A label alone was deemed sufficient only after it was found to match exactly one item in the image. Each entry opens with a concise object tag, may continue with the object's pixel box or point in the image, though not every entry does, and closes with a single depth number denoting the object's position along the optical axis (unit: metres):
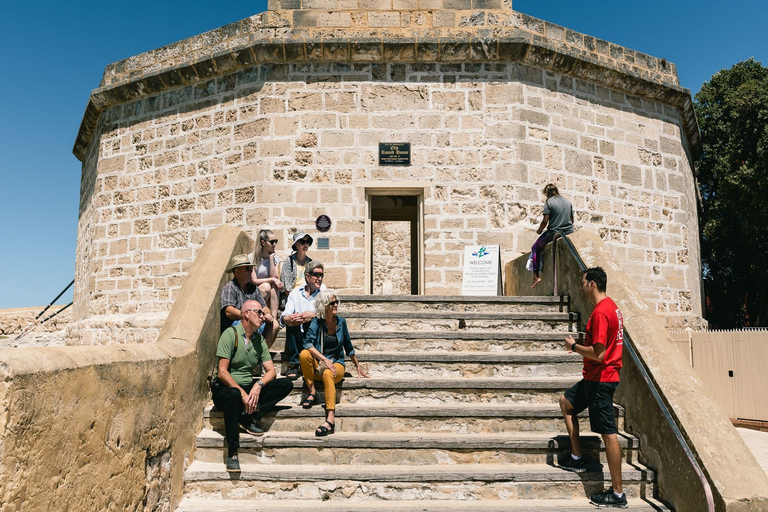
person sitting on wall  7.39
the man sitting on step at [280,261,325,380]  5.30
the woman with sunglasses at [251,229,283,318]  6.07
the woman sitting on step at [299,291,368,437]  4.88
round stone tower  9.52
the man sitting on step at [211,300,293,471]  4.38
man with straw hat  5.36
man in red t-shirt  4.14
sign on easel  9.20
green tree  17.45
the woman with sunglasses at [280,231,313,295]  6.51
